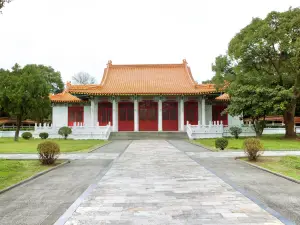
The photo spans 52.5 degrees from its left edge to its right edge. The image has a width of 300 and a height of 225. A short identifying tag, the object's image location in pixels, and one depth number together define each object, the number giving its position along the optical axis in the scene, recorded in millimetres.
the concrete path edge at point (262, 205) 4502
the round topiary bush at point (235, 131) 25297
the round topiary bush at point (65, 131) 25438
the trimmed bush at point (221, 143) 15469
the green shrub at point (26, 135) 26844
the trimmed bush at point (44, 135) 26172
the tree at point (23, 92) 23031
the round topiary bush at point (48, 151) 10641
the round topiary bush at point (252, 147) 11342
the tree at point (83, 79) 65200
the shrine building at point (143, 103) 27547
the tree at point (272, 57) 22328
